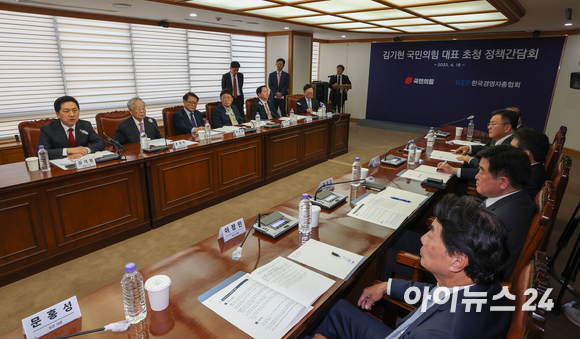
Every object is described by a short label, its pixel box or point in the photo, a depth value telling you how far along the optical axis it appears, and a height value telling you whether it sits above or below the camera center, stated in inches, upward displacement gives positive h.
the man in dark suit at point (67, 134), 112.7 -20.8
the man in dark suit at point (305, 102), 229.6 -15.1
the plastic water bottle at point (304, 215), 67.1 -27.3
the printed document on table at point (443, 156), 127.3 -28.1
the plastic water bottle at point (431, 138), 148.9 -24.7
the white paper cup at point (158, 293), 44.8 -28.9
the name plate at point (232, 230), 64.2 -29.7
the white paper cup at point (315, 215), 69.2 -27.9
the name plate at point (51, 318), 39.9 -30.0
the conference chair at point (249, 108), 209.8 -18.1
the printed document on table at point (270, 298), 43.5 -31.2
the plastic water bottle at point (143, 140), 124.3 -23.4
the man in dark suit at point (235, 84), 257.6 -4.0
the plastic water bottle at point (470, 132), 164.4 -23.9
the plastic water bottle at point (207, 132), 145.9 -23.5
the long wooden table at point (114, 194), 93.4 -40.9
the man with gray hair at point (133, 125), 136.9 -20.2
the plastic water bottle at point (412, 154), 122.0 -26.0
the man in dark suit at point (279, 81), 276.8 -1.1
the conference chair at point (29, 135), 119.6 -21.9
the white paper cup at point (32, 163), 99.0 -26.4
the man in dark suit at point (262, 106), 204.5 -16.3
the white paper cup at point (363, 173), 97.3 -26.5
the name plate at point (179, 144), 129.5 -26.0
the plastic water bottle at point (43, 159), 99.7 -25.3
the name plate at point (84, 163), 101.9 -27.0
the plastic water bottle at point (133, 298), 43.8 -29.3
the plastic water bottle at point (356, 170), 98.7 -26.3
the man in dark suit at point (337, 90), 345.1 -9.2
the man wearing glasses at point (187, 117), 163.3 -19.4
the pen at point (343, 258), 57.8 -30.8
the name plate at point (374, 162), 114.4 -27.8
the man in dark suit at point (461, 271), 37.3 -22.8
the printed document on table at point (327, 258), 55.4 -30.9
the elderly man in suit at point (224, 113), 180.5 -18.7
